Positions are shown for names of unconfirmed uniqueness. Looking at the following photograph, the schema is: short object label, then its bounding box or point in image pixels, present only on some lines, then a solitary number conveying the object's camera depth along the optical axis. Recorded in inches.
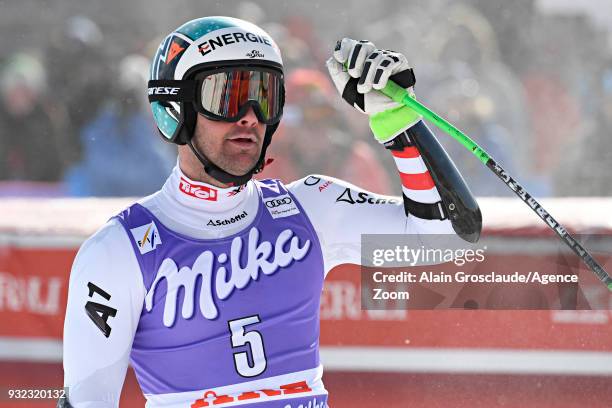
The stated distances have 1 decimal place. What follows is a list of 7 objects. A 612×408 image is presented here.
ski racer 209.9
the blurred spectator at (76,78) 522.6
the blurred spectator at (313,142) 430.6
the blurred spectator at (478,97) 469.4
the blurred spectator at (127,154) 450.6
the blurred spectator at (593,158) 511.8
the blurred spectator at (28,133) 539.2
